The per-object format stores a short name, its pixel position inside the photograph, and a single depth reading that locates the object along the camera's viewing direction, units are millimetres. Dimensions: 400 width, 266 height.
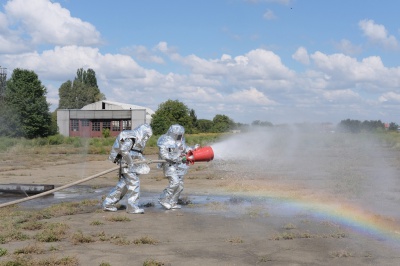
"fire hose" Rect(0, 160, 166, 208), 9925
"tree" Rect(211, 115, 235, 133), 87062
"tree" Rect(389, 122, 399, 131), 58938
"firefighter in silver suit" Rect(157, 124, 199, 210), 14172
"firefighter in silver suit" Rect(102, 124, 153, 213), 13203
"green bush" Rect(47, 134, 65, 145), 57500
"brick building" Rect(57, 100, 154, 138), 83688
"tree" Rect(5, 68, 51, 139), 67688
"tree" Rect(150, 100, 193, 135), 82188
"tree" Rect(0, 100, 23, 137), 64562
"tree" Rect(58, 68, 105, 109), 124312
